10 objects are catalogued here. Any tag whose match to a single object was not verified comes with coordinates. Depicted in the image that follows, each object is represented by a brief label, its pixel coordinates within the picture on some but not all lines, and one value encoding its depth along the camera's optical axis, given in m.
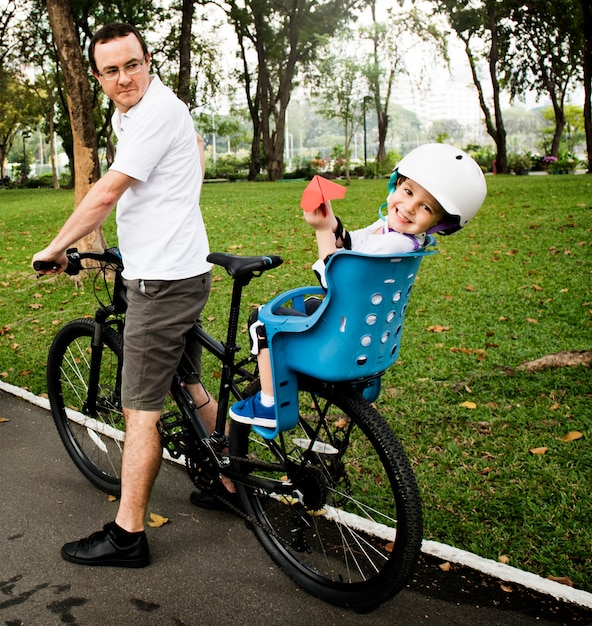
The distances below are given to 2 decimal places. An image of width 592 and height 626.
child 2.35
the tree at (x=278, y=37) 31.05
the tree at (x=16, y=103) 39.03
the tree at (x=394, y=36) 29.97
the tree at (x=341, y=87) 26.50
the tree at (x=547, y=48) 30.22
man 2.76
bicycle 2.53
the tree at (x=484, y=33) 29.52
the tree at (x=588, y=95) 22.79
